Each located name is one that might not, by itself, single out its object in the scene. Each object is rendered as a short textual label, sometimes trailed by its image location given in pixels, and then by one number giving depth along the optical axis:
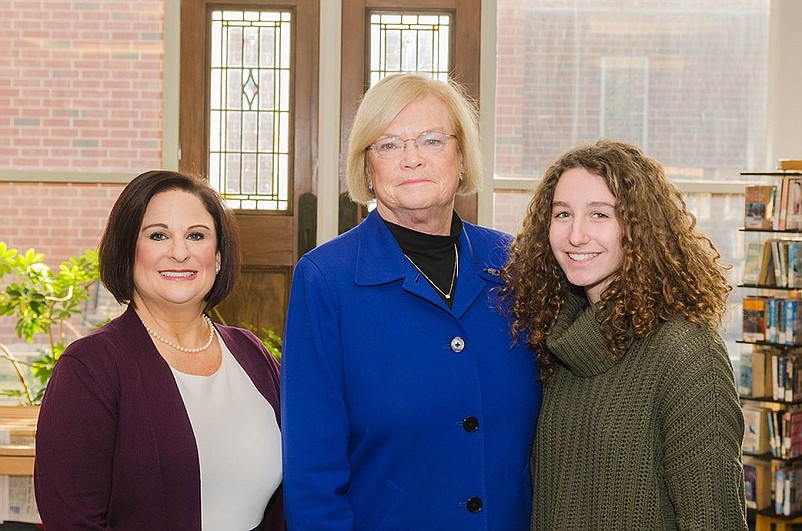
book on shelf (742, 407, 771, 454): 4.71
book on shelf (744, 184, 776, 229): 4.72
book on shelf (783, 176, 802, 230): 4.66
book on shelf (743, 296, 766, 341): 4.73
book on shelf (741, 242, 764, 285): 4.77
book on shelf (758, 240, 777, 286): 4.75
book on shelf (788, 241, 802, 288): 4.66
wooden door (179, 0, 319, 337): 4.91
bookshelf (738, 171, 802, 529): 4.67
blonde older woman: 1.93
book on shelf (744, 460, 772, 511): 4.71
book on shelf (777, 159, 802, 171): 4.71
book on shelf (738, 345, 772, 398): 4.73
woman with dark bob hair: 1.89
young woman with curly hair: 1.77
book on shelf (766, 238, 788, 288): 4.70
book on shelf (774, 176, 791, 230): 4.67
